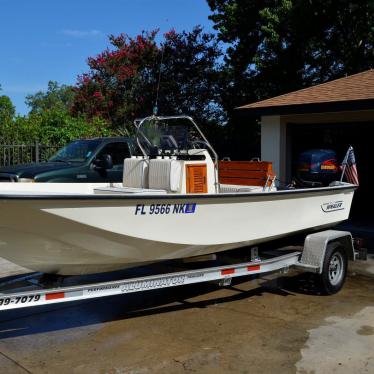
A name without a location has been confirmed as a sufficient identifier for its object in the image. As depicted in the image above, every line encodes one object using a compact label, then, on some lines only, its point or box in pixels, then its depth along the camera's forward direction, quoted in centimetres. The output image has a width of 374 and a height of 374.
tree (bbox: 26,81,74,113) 8931
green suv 975
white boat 457
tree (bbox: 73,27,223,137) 2181
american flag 742
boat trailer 464
